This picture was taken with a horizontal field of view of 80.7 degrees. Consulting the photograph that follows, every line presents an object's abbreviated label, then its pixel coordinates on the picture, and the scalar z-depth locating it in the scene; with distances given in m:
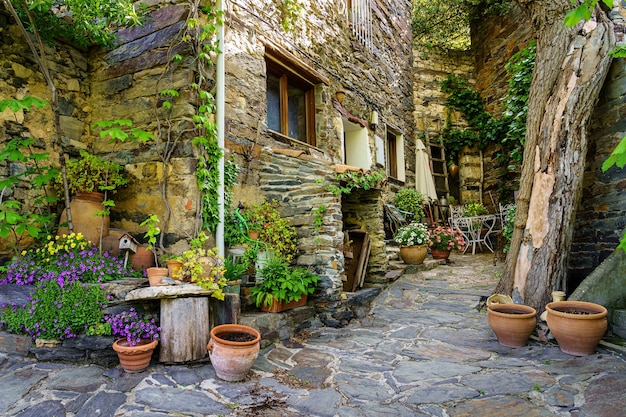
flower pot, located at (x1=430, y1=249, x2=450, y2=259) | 7.19
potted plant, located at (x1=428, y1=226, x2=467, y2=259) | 7.17
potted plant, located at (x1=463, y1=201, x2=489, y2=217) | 8.80
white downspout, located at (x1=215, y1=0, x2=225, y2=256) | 3.81
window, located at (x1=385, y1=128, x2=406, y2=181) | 8.77
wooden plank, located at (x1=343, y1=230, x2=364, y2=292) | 5.18
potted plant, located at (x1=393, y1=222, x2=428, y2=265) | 6.35
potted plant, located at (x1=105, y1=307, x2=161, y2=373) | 2.72
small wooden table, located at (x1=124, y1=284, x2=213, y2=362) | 2.88
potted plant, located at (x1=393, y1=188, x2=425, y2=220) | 8.13
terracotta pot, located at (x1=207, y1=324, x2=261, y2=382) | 2.71
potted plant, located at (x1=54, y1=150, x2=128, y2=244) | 3.67
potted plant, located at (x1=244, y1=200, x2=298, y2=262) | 4.24
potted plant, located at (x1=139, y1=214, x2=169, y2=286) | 3.18
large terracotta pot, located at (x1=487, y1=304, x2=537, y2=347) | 3.51
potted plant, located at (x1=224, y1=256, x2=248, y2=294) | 3.53
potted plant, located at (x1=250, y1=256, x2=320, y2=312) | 3.76
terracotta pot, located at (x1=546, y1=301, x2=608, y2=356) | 3.15
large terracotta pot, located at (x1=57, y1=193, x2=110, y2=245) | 3.66
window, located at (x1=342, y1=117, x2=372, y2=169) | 7.15
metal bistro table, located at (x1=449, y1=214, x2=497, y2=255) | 8.16
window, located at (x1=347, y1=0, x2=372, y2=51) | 7.04
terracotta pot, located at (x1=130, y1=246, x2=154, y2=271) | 3.64
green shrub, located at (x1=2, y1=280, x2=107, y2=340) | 2.85
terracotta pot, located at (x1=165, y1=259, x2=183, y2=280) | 3.27
